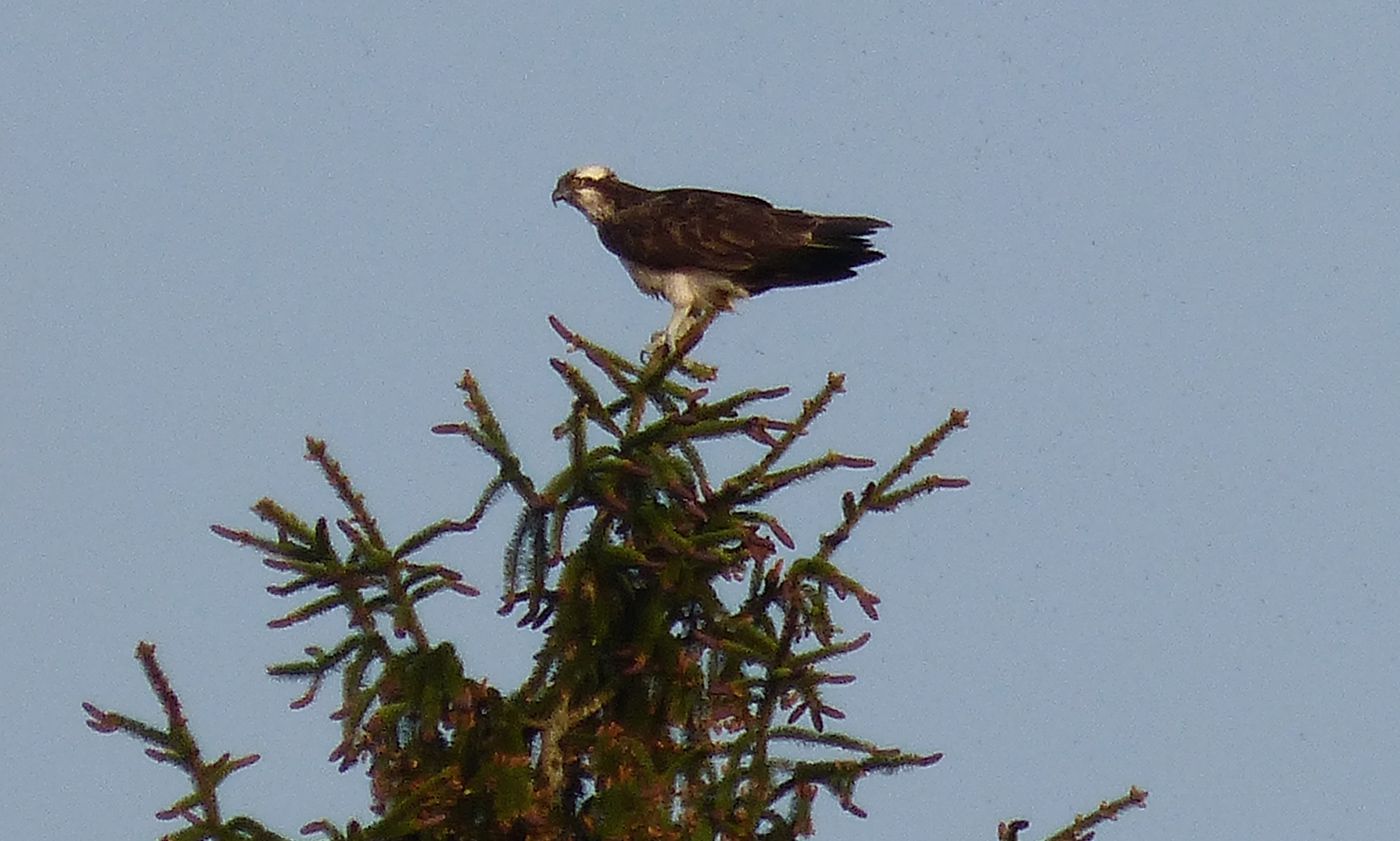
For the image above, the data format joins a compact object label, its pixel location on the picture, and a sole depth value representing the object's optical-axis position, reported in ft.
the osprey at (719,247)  72.49
